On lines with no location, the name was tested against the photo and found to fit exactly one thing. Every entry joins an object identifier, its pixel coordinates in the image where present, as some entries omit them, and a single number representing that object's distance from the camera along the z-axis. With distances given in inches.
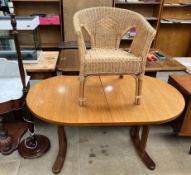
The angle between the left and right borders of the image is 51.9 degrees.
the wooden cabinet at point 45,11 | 129.2
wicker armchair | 51.7
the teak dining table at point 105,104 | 51.1
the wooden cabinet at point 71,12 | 121.6
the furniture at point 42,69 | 73.7
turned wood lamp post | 58.3
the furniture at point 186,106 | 63.6
